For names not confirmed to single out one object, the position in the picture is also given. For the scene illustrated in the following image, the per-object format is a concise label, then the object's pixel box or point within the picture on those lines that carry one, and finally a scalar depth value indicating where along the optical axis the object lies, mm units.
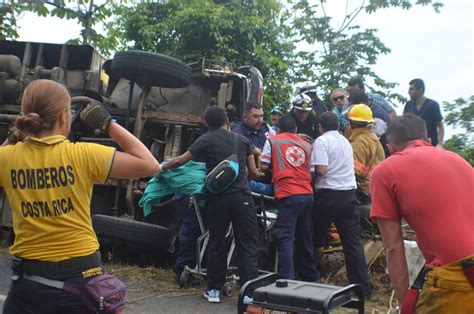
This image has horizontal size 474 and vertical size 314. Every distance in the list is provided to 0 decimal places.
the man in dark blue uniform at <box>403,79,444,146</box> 8258
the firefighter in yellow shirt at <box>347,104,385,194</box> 6734
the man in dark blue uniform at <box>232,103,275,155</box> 7066
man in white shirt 6176
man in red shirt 2961
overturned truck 7062
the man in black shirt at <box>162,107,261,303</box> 5828
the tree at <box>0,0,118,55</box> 11406
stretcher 6137
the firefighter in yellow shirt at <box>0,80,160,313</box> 2697
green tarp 6137
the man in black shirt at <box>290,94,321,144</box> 7152
